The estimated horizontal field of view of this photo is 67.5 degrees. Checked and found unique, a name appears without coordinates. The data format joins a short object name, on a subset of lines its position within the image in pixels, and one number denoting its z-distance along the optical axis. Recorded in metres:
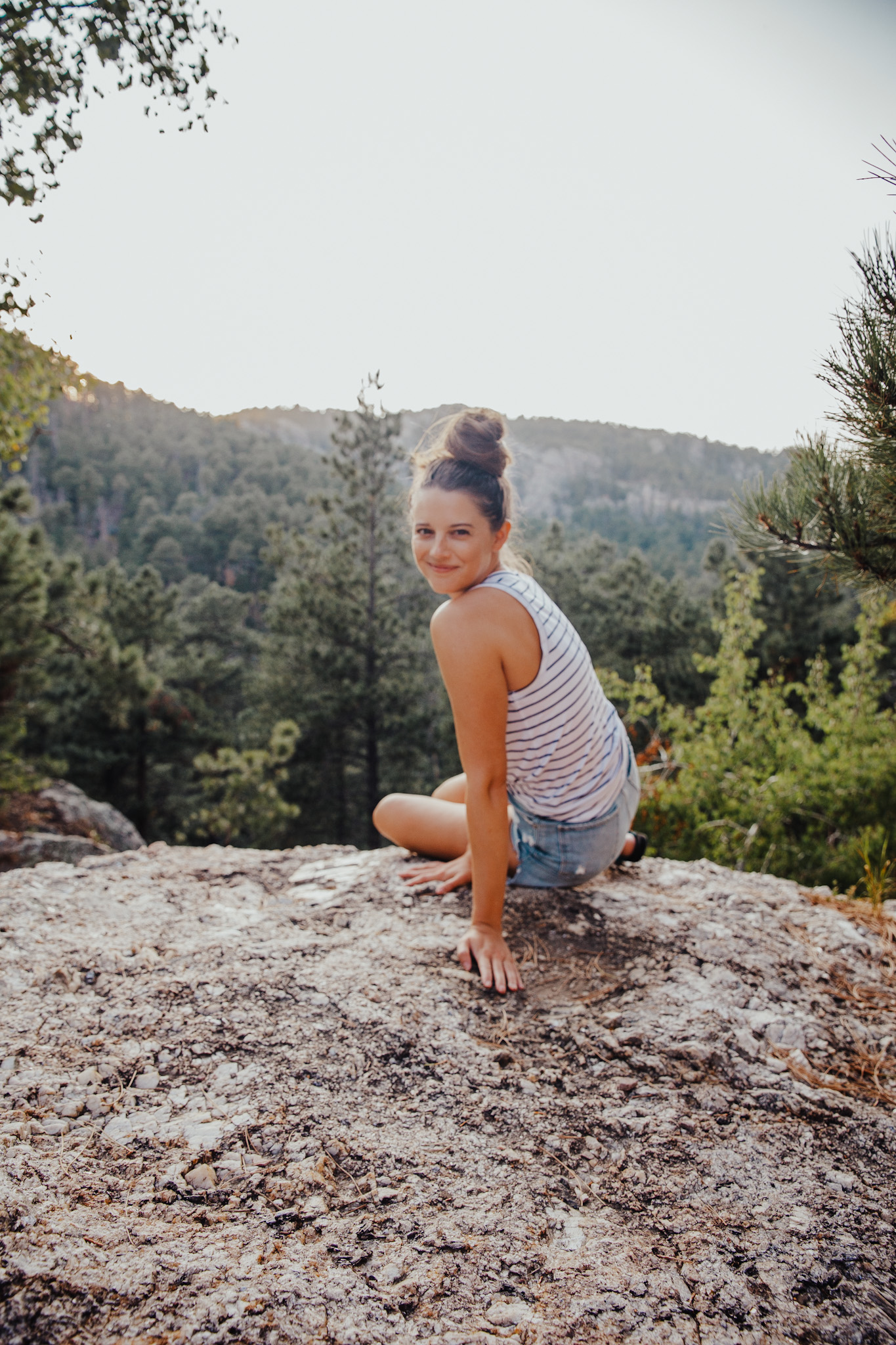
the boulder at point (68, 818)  6.41
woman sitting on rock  1.73
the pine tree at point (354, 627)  13.08
